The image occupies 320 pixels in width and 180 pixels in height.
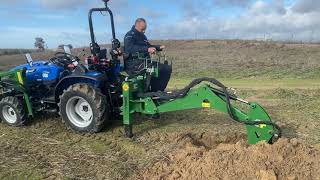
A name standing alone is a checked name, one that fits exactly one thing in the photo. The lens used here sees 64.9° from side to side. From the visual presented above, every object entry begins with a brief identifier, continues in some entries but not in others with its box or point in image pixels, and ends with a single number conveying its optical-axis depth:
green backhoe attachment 3.58
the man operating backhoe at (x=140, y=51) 4.61
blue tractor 4.56
